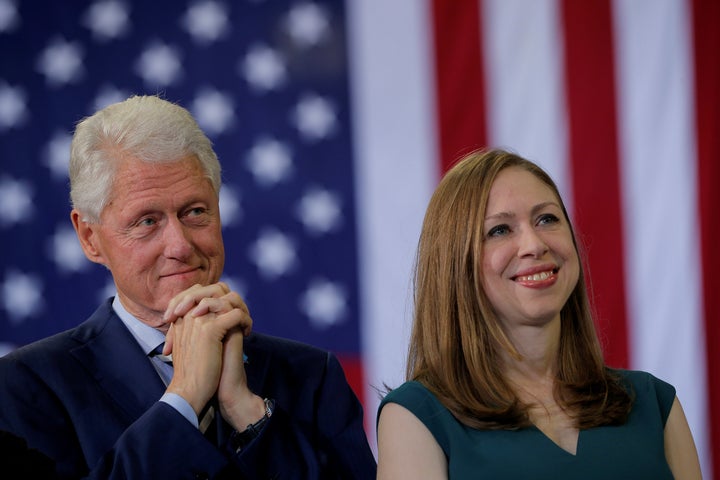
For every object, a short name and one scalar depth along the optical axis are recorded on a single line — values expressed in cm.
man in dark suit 665
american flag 779
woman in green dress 674
